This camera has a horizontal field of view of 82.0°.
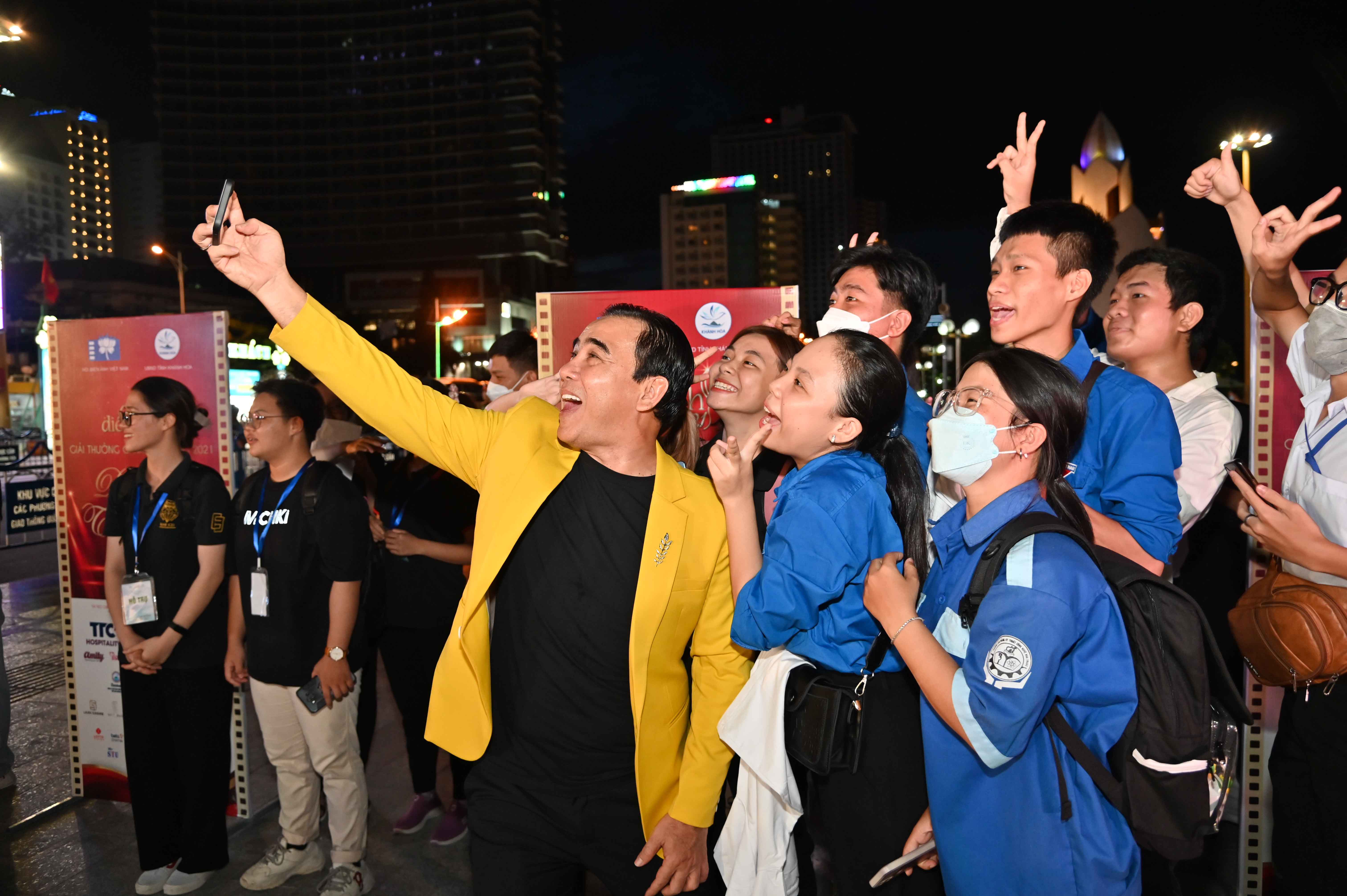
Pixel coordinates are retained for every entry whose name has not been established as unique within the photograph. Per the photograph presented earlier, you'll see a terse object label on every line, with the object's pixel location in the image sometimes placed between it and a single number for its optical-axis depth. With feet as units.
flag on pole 72.64
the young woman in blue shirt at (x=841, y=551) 6.11
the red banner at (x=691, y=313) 12.70
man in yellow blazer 6.89
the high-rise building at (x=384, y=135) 267.18
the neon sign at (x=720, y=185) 339.36
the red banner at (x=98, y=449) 13.48
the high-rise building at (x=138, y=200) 336.70
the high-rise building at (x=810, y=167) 485.56
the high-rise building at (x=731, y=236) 355.97
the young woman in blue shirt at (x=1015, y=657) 5.11
